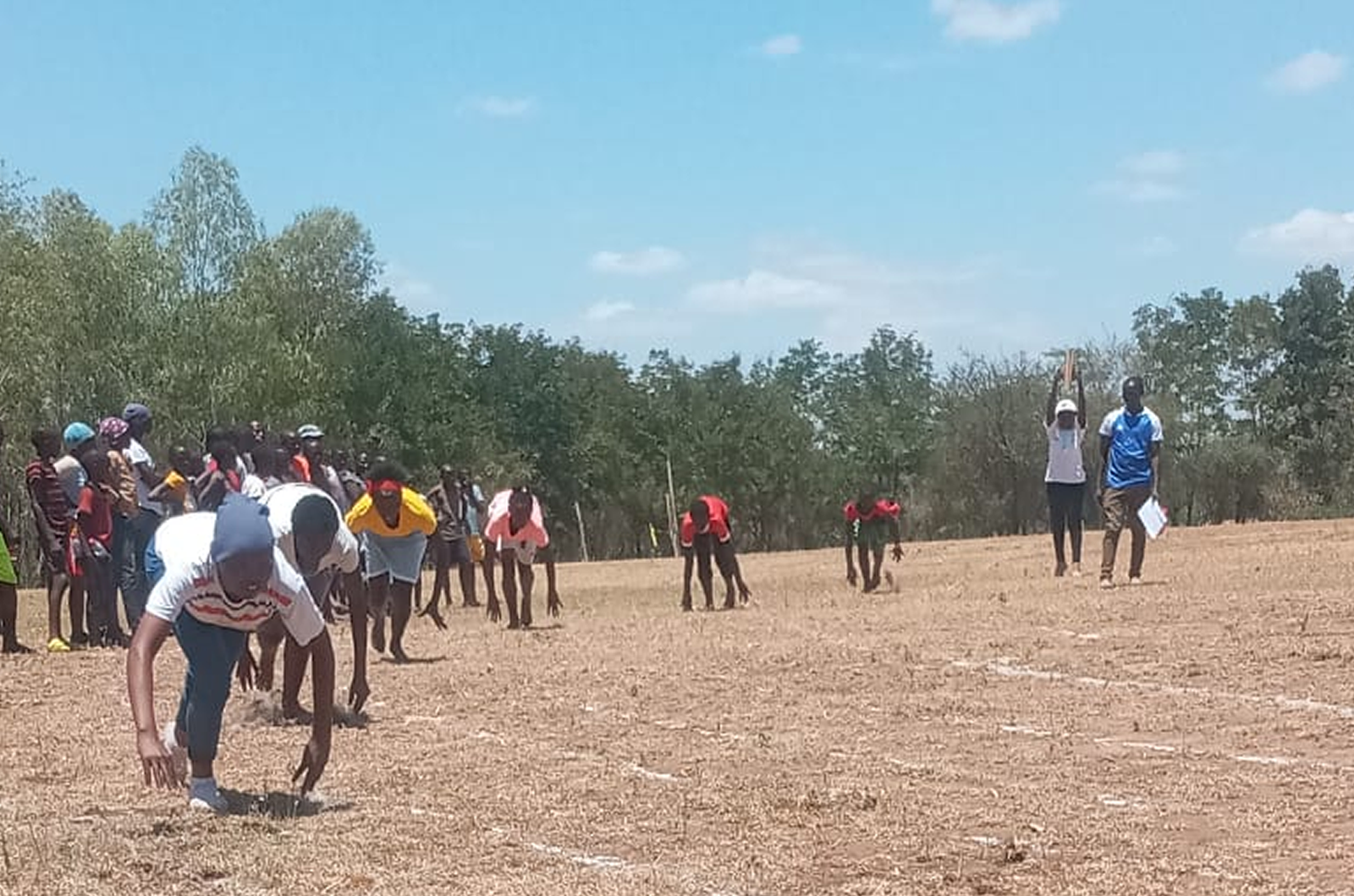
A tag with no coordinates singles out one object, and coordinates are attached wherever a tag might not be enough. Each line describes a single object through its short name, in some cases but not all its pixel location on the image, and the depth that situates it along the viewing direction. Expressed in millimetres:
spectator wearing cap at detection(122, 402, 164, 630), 15453
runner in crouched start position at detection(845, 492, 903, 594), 20594
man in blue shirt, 16344
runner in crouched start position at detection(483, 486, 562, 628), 17375
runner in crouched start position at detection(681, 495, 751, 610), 19734
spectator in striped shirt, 15383
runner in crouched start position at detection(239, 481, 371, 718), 7988
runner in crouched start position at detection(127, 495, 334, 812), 7062
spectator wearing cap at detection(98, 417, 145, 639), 15297
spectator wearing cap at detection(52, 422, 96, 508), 15570
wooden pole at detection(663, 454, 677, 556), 53031
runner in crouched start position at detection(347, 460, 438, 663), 12867
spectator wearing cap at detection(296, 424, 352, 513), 17156
